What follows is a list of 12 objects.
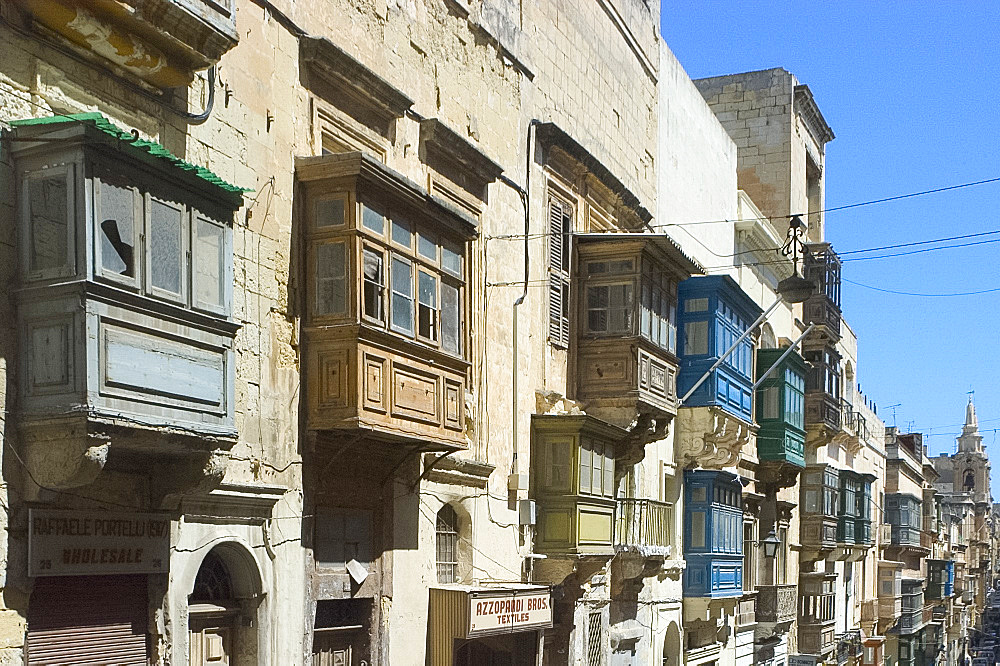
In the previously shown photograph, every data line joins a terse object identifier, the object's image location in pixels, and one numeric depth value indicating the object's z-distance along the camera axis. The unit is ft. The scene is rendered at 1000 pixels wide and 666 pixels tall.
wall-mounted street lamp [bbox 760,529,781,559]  100.94
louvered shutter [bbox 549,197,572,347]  60.44
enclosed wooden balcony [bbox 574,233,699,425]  61.52
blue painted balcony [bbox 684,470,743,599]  79.05
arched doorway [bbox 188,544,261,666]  36.45
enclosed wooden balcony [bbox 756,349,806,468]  94.17
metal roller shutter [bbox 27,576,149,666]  30.17
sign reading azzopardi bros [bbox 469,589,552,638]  47.93
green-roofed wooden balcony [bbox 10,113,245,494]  28.66
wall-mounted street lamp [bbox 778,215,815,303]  67.56
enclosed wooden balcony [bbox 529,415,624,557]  57.31
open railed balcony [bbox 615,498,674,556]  63.57
